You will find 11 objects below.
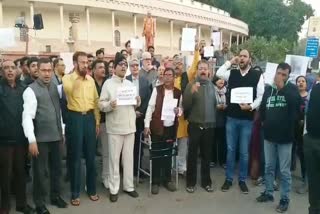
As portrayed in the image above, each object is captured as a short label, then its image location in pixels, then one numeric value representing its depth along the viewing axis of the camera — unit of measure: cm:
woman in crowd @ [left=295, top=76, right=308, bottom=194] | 462
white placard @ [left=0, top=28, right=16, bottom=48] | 579
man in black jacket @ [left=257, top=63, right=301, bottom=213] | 392
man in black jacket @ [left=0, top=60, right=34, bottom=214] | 377
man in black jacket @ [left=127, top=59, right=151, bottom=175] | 494
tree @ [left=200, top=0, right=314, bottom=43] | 4539
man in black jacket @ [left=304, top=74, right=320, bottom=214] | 345
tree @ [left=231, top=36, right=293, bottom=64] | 1772
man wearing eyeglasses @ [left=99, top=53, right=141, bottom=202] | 420
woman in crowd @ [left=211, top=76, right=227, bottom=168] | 518
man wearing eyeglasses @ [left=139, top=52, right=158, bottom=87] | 521
